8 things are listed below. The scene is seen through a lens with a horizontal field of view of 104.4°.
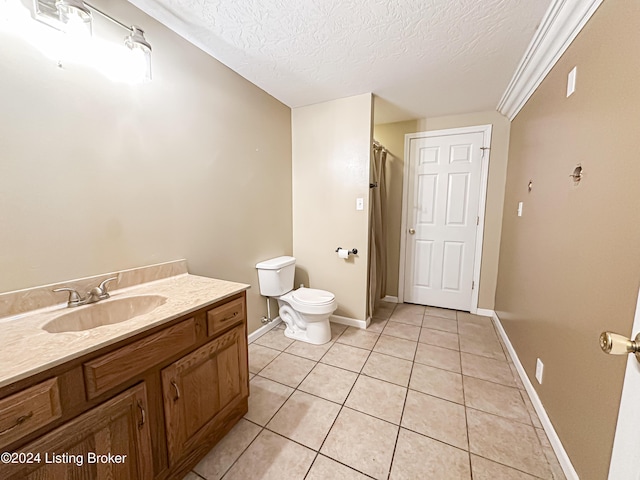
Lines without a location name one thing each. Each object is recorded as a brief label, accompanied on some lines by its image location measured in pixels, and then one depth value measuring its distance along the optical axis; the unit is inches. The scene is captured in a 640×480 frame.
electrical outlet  57.7
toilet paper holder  96.7
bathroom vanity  26.0
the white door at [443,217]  108.7
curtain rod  100.4
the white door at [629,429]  22.6
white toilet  84.6
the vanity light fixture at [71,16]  38.7
